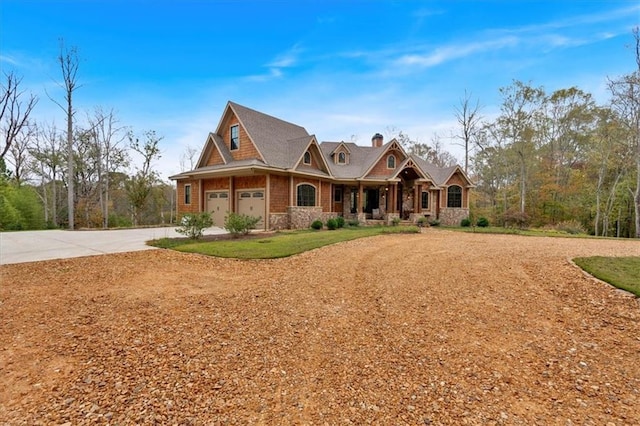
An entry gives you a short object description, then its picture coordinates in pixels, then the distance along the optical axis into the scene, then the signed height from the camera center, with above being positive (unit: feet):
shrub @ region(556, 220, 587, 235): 61.48 -4.69
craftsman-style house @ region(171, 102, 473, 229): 53.83 +6.09
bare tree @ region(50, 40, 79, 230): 61.77 +28.96
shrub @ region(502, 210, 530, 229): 61.82 -2.70
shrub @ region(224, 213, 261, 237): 40.63 -2.39
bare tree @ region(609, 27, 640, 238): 57.23 +23.11
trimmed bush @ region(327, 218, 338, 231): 56.13 -3.33
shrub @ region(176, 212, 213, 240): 38.60 -2.38
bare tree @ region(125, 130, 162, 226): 88.50 +18.23
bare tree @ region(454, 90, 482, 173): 88.94 +27.66
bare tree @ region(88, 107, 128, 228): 83.15 +18.07
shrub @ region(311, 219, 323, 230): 54.65 -3.42
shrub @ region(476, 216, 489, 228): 69.68 -3.73
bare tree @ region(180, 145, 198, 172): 115.65 +20.21
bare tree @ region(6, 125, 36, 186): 75.15 +14.23
